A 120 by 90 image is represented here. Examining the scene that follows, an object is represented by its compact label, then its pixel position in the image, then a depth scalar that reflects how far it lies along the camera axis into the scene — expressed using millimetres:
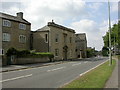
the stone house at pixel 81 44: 40107
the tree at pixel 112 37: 27812
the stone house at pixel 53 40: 24299
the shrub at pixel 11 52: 16106
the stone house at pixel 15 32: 19127
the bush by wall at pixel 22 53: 16134
